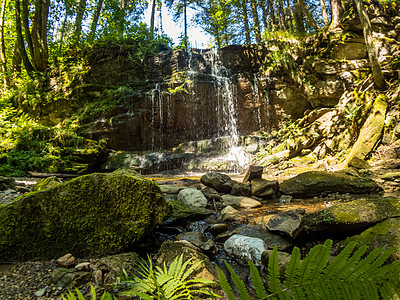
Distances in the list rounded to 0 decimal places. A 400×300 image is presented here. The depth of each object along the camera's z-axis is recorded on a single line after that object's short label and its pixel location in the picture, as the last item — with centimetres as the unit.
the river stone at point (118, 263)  209
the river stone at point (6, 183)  459
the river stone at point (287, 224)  268
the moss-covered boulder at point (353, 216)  257
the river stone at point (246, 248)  243
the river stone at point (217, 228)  310
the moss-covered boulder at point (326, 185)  459
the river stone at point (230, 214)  360
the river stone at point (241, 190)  520
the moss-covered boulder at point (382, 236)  208
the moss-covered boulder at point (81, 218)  235
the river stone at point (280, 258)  207
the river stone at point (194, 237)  270
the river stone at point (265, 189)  500
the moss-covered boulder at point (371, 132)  666
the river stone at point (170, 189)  508
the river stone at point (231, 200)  450
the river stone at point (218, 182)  561
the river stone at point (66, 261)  218
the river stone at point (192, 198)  438
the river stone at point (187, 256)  191
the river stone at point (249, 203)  437
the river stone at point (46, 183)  408
